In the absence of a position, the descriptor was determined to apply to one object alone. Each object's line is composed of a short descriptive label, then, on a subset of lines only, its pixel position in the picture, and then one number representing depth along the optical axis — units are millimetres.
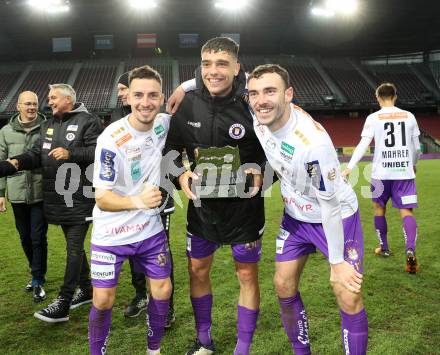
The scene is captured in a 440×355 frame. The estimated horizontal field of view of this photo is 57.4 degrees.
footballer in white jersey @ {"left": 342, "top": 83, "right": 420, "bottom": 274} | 5172
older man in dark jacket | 3932
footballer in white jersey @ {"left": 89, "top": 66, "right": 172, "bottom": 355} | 2705
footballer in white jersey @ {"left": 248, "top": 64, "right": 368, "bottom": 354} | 2473
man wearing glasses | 4383
